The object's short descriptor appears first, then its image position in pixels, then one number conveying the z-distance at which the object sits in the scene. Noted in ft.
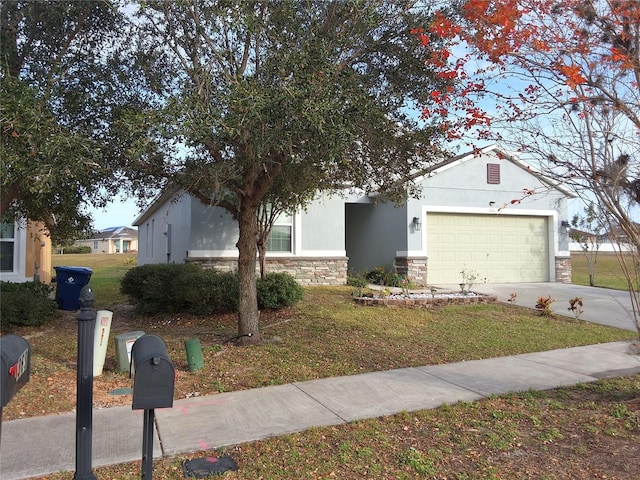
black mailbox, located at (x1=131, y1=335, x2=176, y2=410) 8.41
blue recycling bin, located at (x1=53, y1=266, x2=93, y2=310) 36.32
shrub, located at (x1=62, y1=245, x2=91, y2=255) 161.31
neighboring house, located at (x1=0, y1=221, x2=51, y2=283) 41.70
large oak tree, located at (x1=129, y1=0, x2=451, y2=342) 17.24
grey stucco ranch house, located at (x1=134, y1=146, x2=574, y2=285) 46.16
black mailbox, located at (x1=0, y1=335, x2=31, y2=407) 7.68
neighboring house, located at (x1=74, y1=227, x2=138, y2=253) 203.92
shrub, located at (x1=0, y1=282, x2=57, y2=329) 28.45
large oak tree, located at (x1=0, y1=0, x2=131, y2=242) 16.75
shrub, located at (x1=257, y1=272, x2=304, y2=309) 33.53
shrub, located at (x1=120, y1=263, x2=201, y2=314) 32.83
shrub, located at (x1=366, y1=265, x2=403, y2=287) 50.16
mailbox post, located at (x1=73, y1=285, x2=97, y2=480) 9.23
